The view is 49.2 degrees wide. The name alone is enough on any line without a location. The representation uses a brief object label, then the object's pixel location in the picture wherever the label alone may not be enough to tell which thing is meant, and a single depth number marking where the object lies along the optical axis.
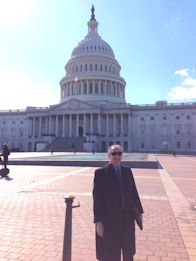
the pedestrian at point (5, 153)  14.43
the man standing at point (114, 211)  3.25
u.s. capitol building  67.21
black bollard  3.76
